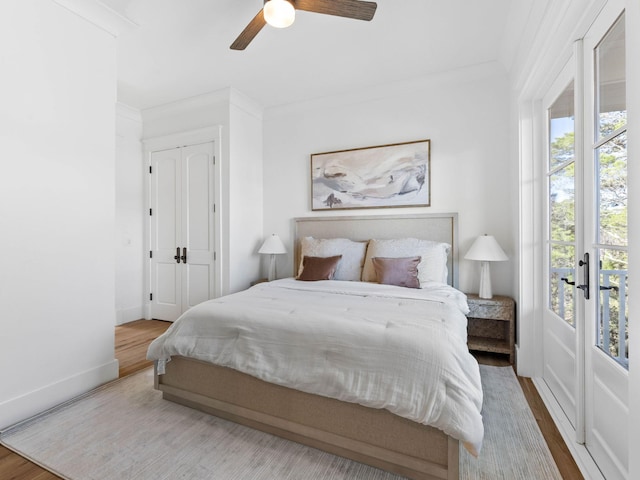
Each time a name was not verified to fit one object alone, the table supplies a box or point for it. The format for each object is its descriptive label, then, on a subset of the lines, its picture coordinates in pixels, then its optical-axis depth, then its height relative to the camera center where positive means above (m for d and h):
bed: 1.34 -0.69
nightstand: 2.60 -0.73
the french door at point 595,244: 1.30 -0.03
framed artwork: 3.27 +0.70
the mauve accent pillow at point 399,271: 2.65 -0.29
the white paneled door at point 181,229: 3.71 +0.13
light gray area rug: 1.45 -1.12
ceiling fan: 1.77 +1.38
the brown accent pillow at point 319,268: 3.02 -0.30
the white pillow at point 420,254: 2.75 -0.15
